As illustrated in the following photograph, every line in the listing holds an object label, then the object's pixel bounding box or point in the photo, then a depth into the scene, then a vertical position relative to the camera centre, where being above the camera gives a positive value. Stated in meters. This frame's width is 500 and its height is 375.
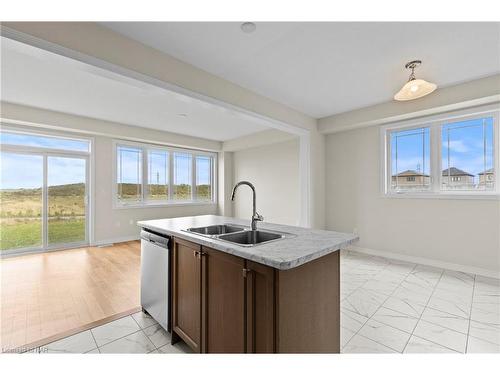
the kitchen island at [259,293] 1.13 -0.60
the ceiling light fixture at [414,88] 2.40 +1.06
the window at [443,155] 3.11 +0.48
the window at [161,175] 5.26 +0.32
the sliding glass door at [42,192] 4.08 -0.09
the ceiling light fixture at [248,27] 1.92 +1.36
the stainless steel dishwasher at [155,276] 1.84 -0.76
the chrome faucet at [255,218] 1.87 -0.25
